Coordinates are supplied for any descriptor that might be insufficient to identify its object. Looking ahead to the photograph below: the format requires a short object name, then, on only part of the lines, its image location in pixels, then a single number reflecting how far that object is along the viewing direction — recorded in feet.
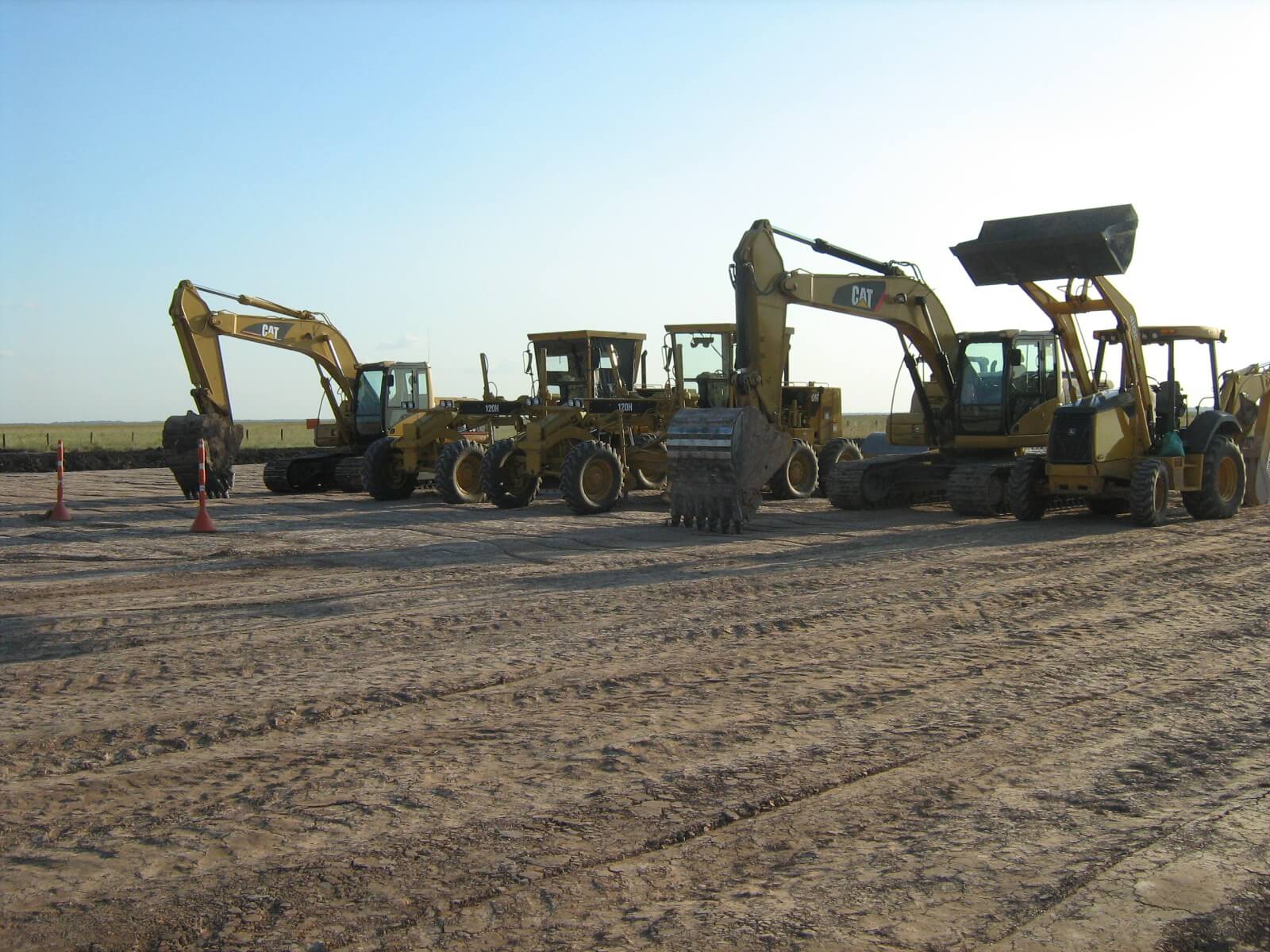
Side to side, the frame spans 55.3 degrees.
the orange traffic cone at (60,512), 55.26
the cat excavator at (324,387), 68.33
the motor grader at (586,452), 54.95
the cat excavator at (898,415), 45.91
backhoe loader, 46.80
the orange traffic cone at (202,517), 48.21
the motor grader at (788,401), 60.80
